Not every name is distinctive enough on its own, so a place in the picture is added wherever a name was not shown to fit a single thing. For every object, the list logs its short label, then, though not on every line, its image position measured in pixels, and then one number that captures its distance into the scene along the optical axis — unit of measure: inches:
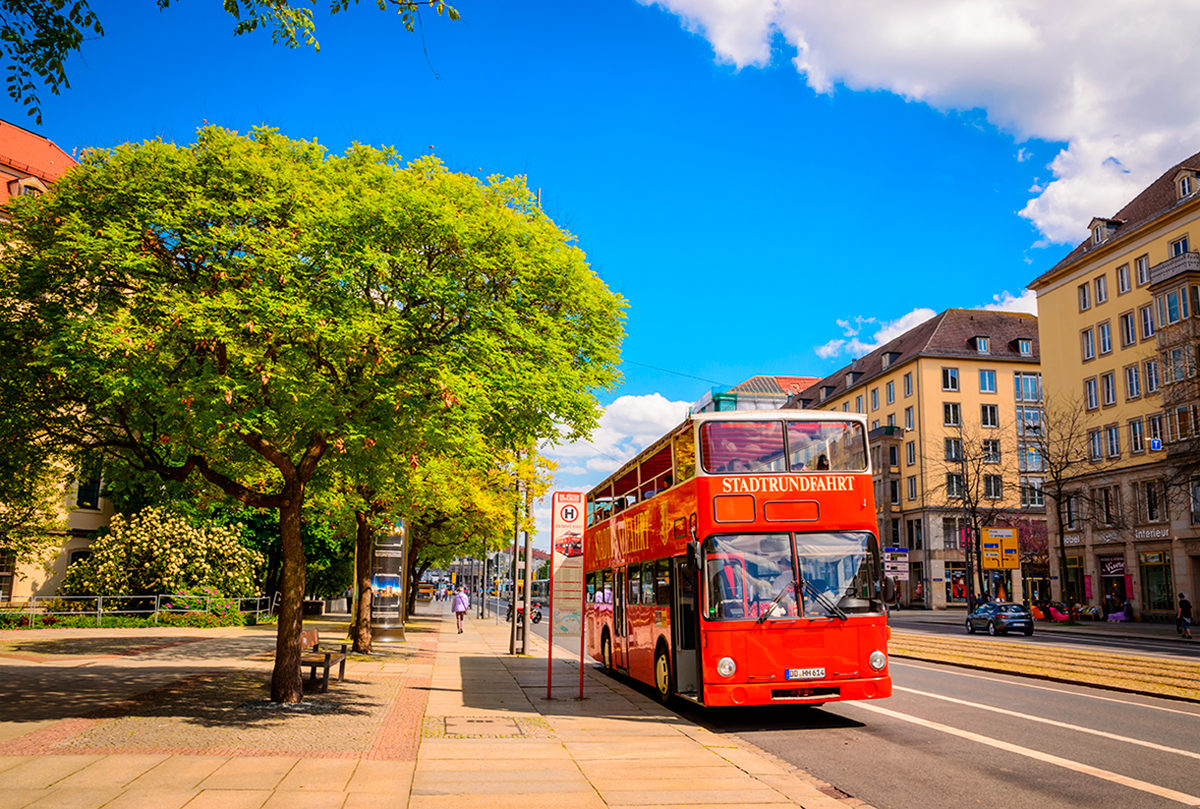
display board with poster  599.2
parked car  1509.6
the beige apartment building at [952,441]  2987.2
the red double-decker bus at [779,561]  485.4
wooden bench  575.8
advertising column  1179.3
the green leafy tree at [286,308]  443.5
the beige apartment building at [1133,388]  1790.1
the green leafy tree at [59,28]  295.1
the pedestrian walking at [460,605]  1573.6
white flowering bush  1327.5
